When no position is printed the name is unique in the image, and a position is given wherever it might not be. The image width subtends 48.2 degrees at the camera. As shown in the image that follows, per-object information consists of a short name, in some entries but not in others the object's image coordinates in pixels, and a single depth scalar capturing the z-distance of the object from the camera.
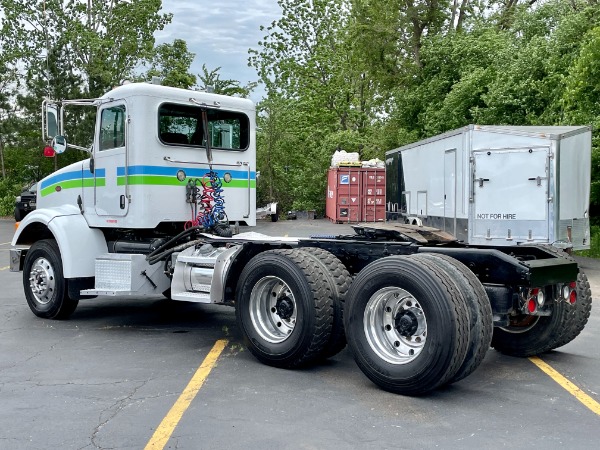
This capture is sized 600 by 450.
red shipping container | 32.09
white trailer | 13.12
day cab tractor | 5.46
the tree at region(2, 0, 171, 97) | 43.38
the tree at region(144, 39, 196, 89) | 43.78
